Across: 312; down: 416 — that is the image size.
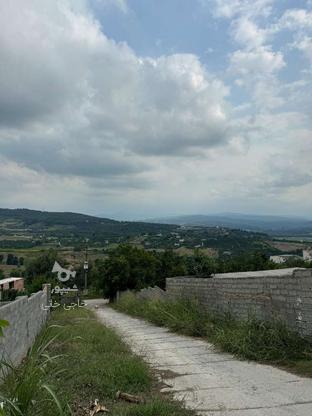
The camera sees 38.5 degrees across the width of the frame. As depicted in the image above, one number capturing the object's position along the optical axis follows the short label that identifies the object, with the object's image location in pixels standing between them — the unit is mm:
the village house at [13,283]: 38656
